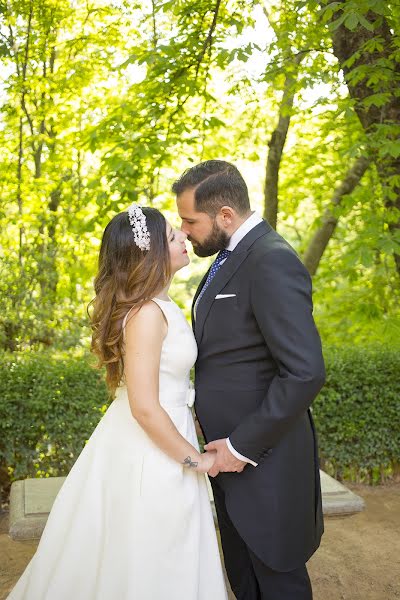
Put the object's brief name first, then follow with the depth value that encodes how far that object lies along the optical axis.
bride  2.50
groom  2.33
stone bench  3.25
